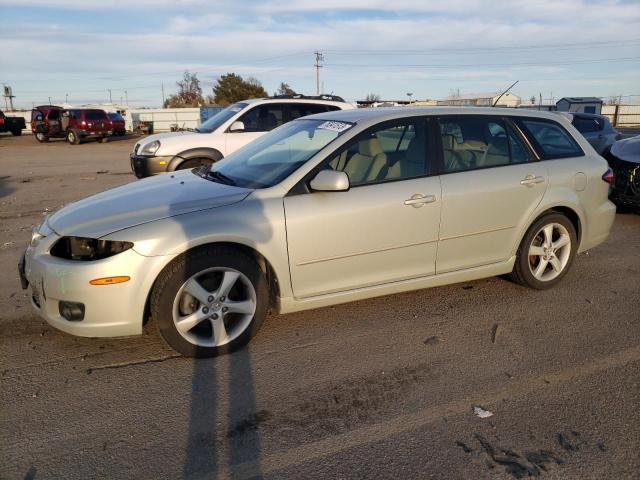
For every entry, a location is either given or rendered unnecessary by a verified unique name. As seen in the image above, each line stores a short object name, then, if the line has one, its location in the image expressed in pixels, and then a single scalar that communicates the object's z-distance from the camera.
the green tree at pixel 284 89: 60.42
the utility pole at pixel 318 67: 62.91
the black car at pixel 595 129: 11.42
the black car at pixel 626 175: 7.61
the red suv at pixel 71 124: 27.03
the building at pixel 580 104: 29.82
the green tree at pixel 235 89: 62.75
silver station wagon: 3.31
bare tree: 69.94
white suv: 8.63
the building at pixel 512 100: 53.56
